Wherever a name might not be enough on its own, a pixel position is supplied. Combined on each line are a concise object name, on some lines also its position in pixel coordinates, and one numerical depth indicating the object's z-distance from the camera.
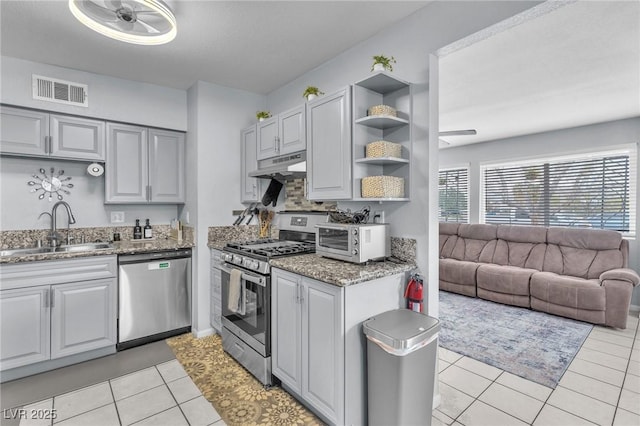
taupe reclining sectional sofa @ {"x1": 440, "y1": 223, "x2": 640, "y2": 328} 3.55
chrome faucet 3.05
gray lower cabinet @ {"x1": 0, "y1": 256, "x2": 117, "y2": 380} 2.43
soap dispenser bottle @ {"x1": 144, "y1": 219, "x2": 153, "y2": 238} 3.58
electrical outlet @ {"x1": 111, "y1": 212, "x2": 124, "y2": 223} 3.46
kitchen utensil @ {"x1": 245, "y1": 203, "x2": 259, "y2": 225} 3.69
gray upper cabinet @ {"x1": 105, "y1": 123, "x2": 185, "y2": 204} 3.23
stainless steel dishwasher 2.94
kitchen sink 2.85
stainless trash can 1.63
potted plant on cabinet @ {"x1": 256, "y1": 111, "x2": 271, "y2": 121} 3.29
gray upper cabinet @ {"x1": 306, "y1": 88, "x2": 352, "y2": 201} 2.20
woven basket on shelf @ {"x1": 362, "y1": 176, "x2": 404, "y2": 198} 2.03
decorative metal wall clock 3.07
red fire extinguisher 2.00
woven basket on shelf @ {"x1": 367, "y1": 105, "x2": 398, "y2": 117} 2.08
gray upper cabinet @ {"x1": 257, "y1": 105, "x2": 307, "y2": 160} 2.70
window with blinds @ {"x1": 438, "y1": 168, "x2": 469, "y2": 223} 6.11
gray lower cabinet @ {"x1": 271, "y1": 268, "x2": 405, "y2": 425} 1.78
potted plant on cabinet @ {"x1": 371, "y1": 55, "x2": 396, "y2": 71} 2.09
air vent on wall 2.85
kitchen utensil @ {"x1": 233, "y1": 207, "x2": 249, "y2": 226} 3.60
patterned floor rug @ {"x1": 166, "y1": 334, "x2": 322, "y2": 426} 2.01
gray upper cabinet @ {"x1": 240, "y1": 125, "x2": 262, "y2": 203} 3.37
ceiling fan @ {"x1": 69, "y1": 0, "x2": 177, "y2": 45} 1.84
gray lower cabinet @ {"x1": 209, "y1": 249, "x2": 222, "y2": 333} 3.17
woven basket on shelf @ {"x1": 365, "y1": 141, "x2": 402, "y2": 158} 2.07
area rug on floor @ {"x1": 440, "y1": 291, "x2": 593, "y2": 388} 2.70
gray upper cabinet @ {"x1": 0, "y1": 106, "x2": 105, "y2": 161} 2.75
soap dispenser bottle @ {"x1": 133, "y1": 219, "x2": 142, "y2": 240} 3.52
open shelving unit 2.13
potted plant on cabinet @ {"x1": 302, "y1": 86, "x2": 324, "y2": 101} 2.60
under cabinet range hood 2.69
